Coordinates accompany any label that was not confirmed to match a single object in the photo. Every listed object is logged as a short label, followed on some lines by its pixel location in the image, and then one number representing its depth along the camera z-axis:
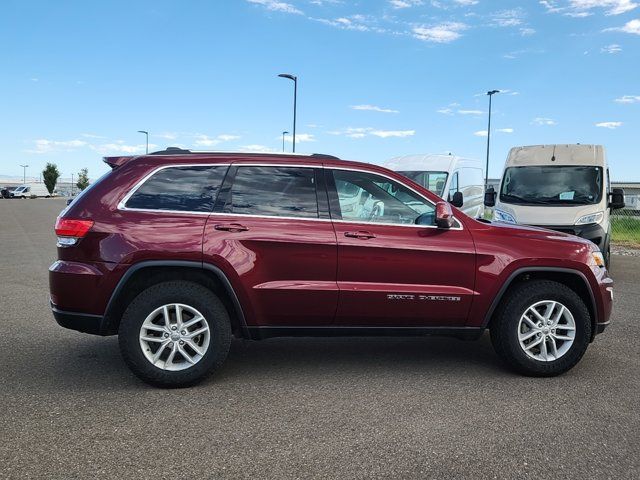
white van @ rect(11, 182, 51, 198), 72.12
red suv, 4.23
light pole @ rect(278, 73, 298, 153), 31.34
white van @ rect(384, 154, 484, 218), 13.40
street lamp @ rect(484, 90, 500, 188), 39.25
